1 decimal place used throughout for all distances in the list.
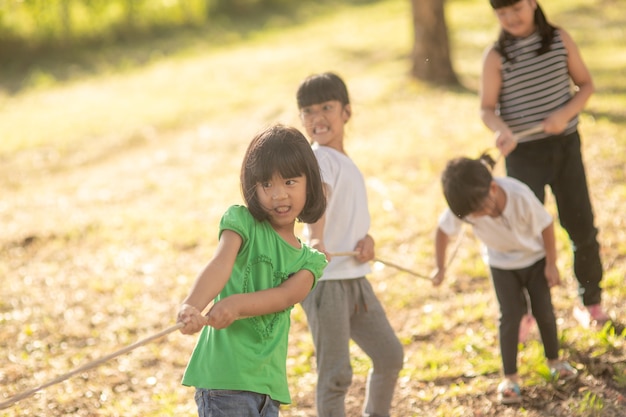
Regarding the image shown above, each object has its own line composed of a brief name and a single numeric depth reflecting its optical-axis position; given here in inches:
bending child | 322.3
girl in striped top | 366.9
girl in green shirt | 227.1
